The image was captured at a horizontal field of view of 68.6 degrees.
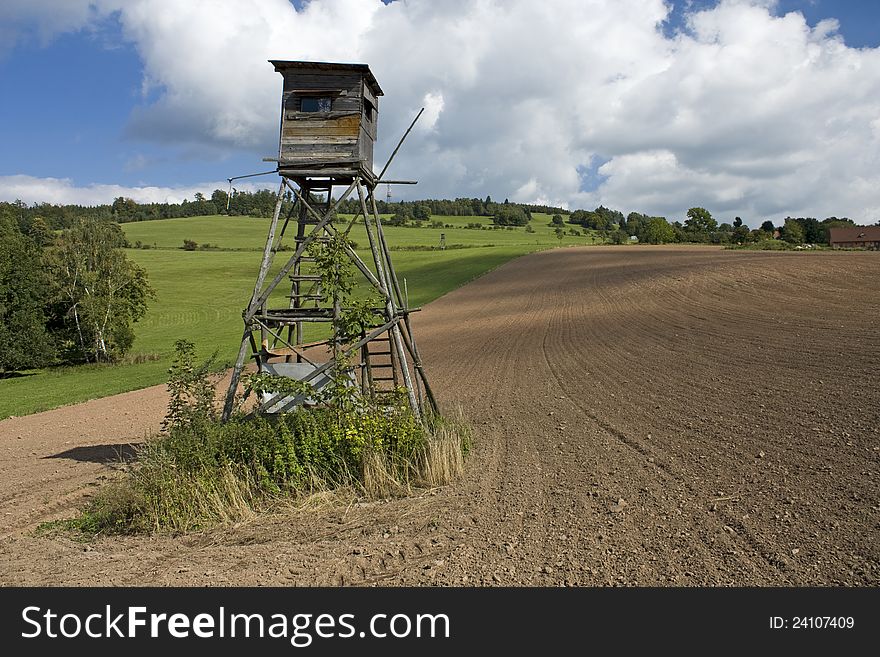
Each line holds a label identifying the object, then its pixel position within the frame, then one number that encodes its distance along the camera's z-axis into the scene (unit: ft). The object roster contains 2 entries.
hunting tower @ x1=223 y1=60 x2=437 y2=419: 40.27
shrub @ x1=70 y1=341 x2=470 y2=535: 31.14
